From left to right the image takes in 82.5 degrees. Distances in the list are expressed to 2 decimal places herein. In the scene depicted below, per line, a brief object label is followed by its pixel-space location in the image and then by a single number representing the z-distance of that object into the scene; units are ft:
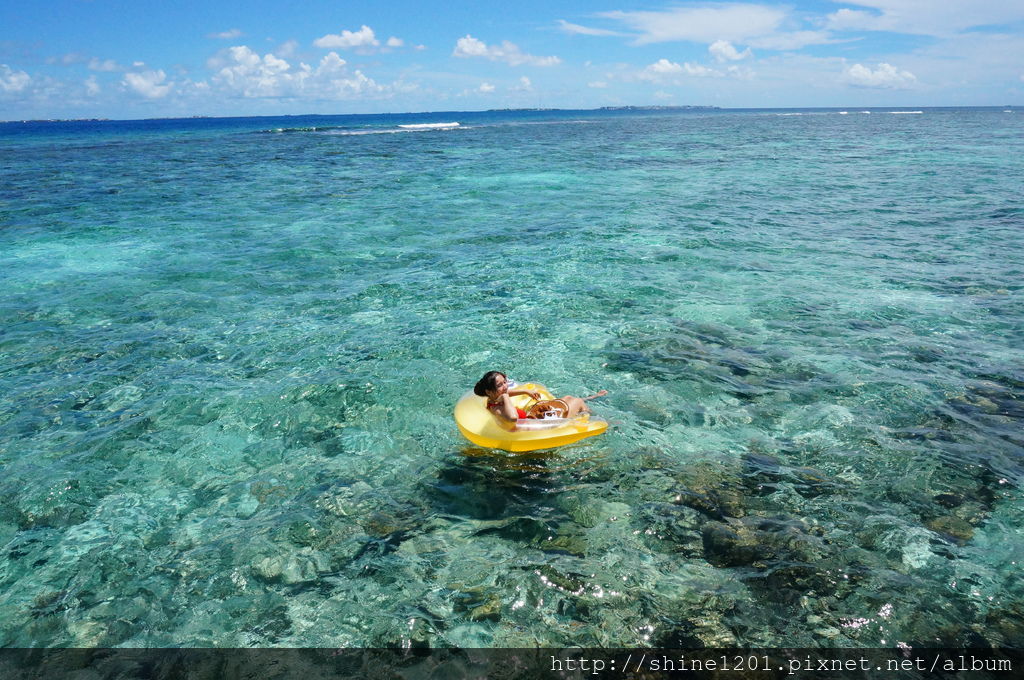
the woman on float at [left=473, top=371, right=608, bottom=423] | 24.30
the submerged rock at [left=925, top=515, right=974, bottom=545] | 20.85
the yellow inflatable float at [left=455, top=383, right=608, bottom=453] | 24.17
